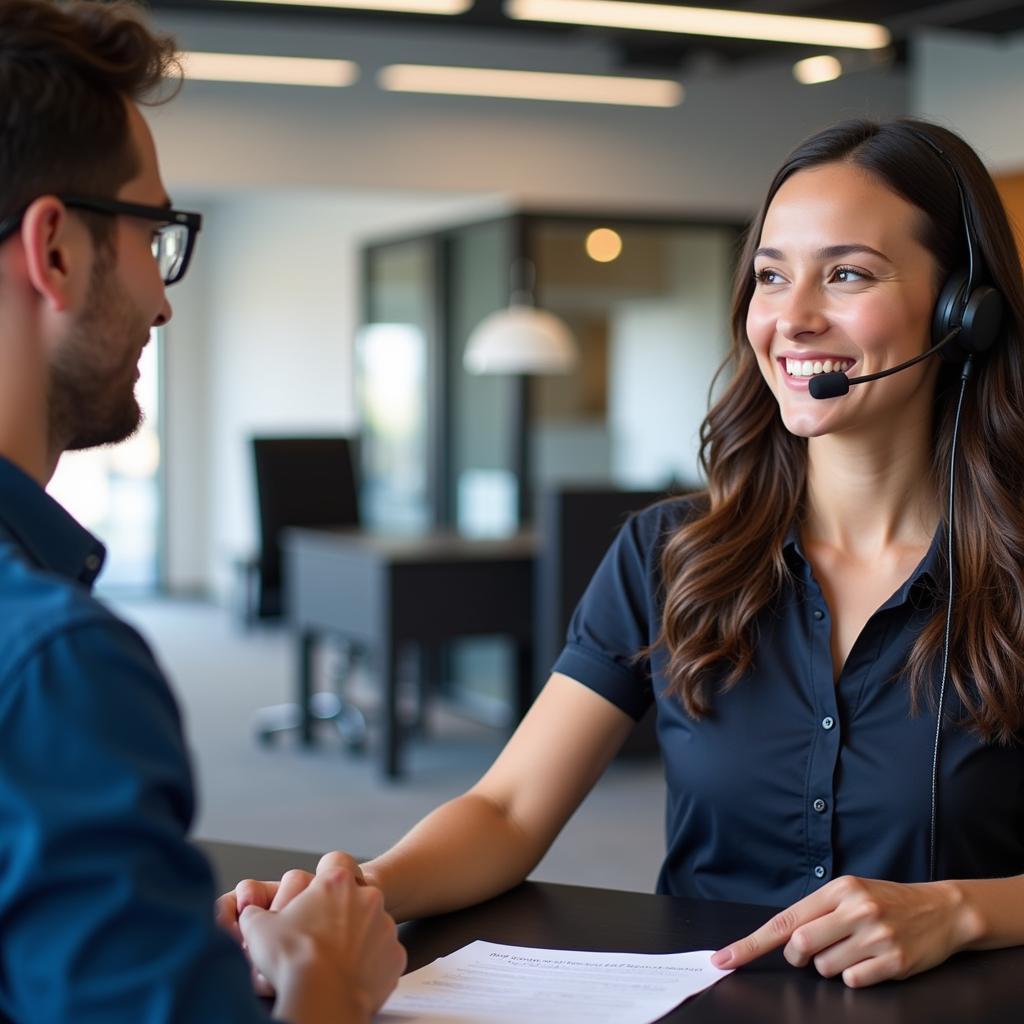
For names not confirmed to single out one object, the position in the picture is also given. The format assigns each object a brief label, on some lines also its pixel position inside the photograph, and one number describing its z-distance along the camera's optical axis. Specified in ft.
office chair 20.34
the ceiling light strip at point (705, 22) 16.79
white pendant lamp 20.16
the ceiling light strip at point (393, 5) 16.53
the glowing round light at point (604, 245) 24.70
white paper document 3.54
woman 4.94
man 2.33
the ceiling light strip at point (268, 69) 19.94
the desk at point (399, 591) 17.80
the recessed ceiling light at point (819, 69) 20.84
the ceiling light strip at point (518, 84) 21.44
